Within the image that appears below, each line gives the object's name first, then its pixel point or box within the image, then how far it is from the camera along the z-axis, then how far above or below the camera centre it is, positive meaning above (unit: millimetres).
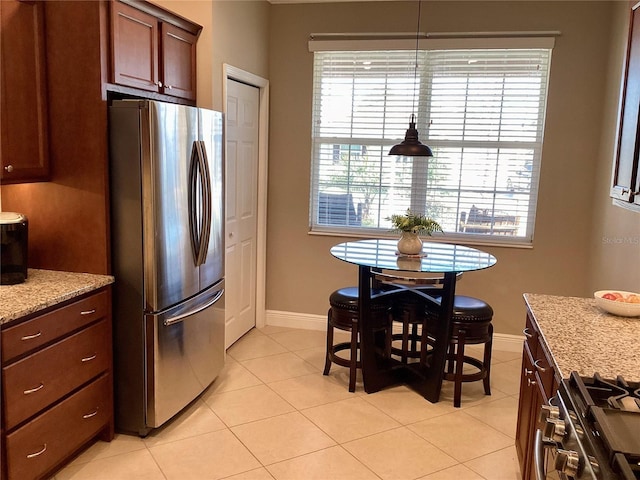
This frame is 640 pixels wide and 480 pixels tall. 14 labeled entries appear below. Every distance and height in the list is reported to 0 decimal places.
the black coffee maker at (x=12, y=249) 2400 -428
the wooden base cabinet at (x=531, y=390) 1957 -890
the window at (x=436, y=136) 4059 +243
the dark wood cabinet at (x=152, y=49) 2617 +584
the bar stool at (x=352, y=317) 3402 -968
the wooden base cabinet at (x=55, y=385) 2100 -992
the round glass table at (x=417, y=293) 3158 -787
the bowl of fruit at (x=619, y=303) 2277 -549
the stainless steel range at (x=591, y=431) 1194 -629
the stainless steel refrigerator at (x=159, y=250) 2561 -462
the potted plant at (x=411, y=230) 3426 -402
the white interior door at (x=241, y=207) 3873 -347
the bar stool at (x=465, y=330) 3266 -983
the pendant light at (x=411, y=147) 3188 +115
